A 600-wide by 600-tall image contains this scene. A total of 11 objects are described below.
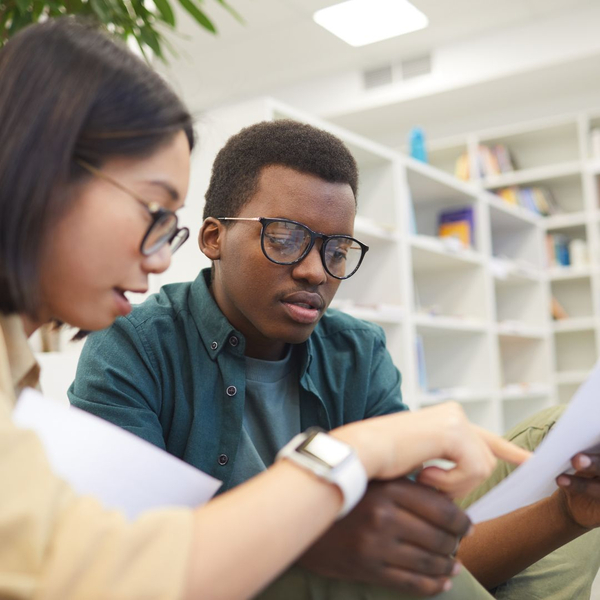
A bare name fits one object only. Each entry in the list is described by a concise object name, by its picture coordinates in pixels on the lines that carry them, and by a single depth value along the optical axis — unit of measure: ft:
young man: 3.58
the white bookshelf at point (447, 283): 8.91
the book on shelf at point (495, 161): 17.39
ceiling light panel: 15.35
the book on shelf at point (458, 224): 11.77
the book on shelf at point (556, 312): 16.94
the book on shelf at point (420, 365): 10.55
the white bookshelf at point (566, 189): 16.29
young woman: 1.63
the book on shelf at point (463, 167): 17.49
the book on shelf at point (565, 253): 16.66
